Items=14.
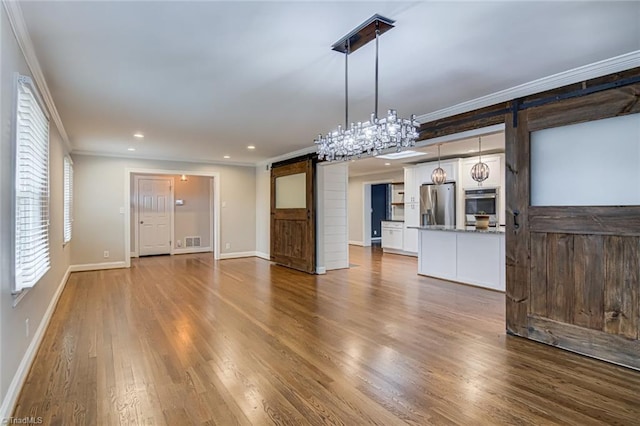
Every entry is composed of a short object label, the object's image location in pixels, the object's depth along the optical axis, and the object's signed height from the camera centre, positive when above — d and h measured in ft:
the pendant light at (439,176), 23.26 +2.40
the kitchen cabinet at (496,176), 24.03 +2.50
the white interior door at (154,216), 29.76 -0.37
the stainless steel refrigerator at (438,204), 26.23 +0.59
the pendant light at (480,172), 21.22 +2.44
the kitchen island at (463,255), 16.94 -2.32
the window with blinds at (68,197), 17.94 +0.81
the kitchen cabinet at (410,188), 28.73 +2.01
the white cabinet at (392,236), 30.85 -2.18
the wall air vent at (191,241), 31.78 -2.75
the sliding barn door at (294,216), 21.66 -0.28
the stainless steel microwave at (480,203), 24.31 +0.62
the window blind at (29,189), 7.65 +0.58
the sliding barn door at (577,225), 9.02 -0.37
